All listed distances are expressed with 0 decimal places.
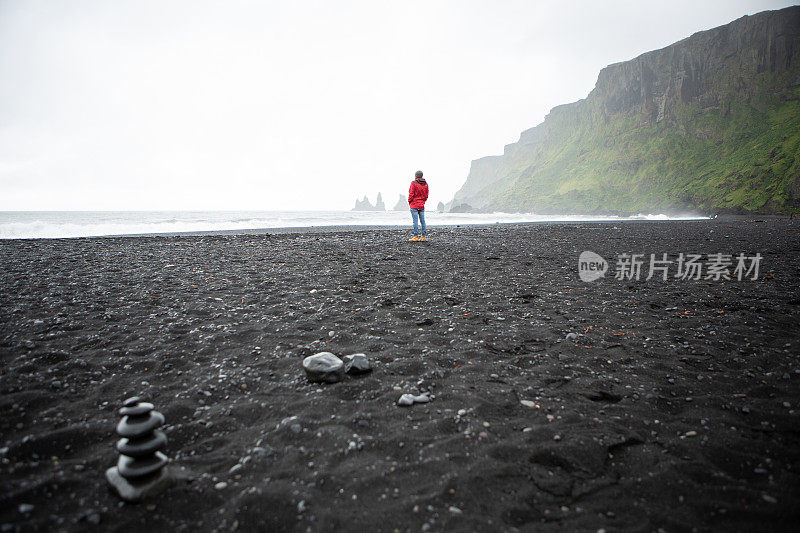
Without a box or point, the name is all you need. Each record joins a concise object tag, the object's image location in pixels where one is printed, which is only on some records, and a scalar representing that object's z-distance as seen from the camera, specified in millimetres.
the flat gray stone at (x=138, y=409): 2510
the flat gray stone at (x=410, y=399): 3703
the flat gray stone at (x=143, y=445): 2498
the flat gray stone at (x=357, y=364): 4305
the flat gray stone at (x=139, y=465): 2482
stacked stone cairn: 2479
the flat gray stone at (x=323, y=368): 4129
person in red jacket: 16750
